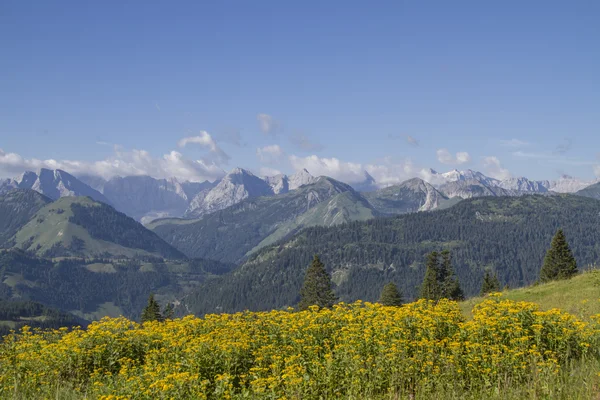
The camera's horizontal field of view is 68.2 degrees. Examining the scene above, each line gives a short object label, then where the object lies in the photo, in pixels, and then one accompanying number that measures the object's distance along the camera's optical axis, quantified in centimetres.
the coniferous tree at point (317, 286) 7731
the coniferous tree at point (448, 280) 8117
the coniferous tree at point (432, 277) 8056
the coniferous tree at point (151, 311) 8288
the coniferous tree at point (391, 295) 8512
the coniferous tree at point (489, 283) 8701
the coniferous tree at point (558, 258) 7262
